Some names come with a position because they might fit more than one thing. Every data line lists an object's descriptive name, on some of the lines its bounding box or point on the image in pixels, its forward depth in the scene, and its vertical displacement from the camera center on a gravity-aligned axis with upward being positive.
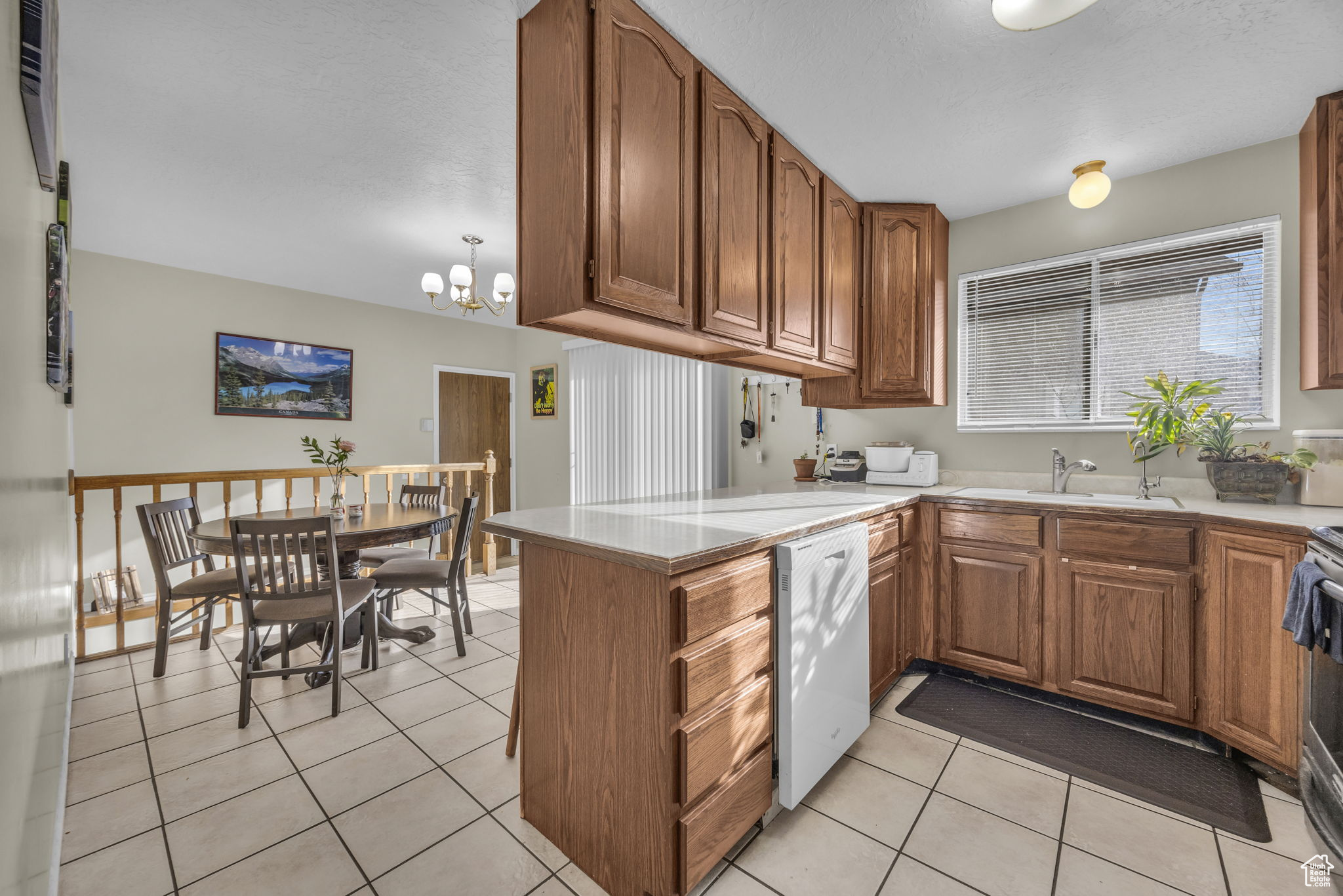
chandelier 3.39 +1.06
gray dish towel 1.39 -0.46
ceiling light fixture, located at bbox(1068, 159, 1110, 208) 2.48 +1.19
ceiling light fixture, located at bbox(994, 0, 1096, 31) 1.52 +1.24
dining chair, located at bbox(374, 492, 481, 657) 2.87 -0.70
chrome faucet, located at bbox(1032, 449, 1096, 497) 2.66 -0.15
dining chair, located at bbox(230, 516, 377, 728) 2.21 -0.64
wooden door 5.77 +0.22
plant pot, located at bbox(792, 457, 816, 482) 3.25 -0.15
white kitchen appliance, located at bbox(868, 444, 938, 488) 2.86 -0.13
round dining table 2.47 -0.42
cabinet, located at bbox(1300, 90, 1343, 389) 2.04 +0.76
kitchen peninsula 1.30 -0.61
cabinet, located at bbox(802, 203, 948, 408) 2.97 +0.78
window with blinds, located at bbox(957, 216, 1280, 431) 2.39 +0.57
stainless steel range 1.33 -0.77
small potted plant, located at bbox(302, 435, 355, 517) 3.04 -0.09
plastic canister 2.05 -0.11
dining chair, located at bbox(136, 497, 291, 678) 2.54 -0.65
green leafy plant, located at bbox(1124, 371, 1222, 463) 2.34 +0.12
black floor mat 1.70 -1.13
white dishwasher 1.58 -0.66
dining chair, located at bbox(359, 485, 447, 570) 3.37 -0.39
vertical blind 3.99 +0.18
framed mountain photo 4.40 +0.58
